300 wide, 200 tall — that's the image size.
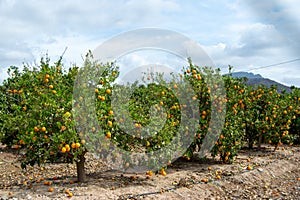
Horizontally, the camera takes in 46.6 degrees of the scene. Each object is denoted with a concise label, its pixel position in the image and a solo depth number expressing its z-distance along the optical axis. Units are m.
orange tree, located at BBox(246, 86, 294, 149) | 9.20
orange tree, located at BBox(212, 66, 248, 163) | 7.16
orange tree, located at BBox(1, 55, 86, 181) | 4.80
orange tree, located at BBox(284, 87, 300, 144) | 10.96
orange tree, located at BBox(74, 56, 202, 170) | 4.97
